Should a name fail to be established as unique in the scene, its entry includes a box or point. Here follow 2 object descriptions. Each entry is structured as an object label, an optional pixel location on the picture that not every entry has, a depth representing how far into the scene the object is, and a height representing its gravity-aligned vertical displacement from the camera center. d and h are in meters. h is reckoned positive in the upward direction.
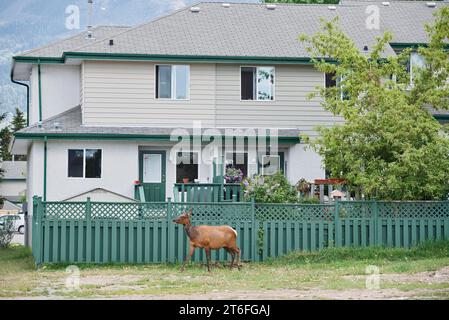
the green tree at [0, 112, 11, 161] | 91.88 +4.60
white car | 59.65 -2.01
